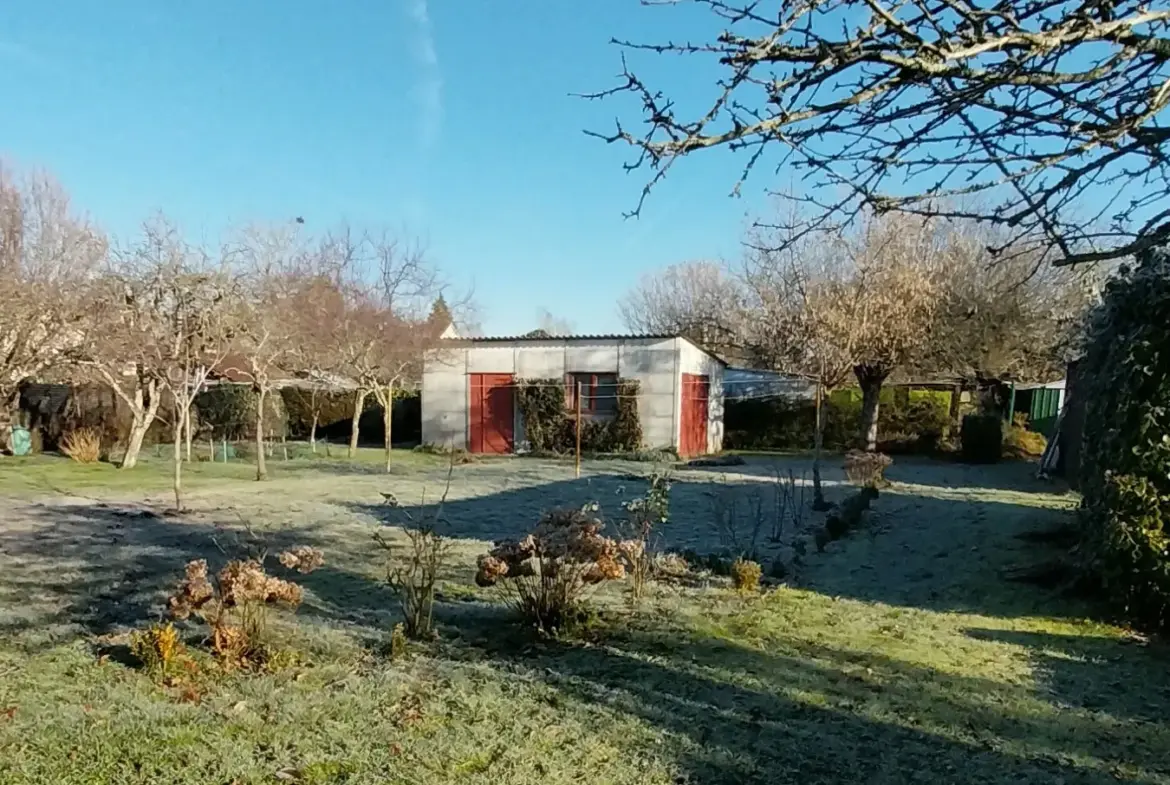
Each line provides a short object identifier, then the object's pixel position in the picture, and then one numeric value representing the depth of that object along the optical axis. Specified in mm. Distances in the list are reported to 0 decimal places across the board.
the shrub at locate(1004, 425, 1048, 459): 18578
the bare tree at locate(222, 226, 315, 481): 13188
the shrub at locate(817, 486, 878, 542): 7970
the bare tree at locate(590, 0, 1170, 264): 1995
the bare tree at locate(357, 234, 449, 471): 18000
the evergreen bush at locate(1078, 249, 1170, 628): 4848
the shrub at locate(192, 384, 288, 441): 20266
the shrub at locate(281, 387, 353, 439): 23859
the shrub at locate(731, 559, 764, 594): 5723
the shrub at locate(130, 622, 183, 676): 3633
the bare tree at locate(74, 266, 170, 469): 11250
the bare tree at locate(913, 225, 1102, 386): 17094
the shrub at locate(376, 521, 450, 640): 4305
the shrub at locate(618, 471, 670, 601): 4877
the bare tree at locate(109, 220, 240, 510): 9891
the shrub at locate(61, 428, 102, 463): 15117
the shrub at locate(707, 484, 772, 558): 7453
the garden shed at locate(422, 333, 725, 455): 19000
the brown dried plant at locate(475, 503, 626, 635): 4266
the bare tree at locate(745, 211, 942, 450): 16297
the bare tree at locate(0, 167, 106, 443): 12797
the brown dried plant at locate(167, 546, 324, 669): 3756
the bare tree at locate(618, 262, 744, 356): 28000
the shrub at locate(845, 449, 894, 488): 11805
